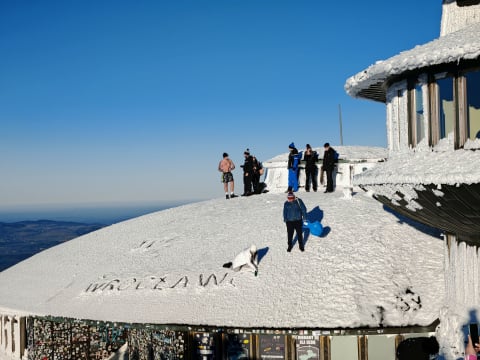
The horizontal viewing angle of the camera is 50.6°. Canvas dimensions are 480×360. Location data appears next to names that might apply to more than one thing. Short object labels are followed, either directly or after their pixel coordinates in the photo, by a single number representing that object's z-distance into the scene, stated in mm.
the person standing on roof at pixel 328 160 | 18047
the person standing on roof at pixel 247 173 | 20719
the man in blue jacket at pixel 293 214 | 13500
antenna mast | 26747
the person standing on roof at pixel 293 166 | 19281
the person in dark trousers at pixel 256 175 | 21094
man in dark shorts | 20766
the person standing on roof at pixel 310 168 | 18906
